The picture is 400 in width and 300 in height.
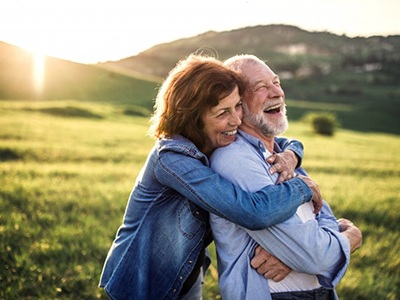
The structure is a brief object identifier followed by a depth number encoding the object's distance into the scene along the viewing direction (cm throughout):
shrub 3816
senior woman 270
